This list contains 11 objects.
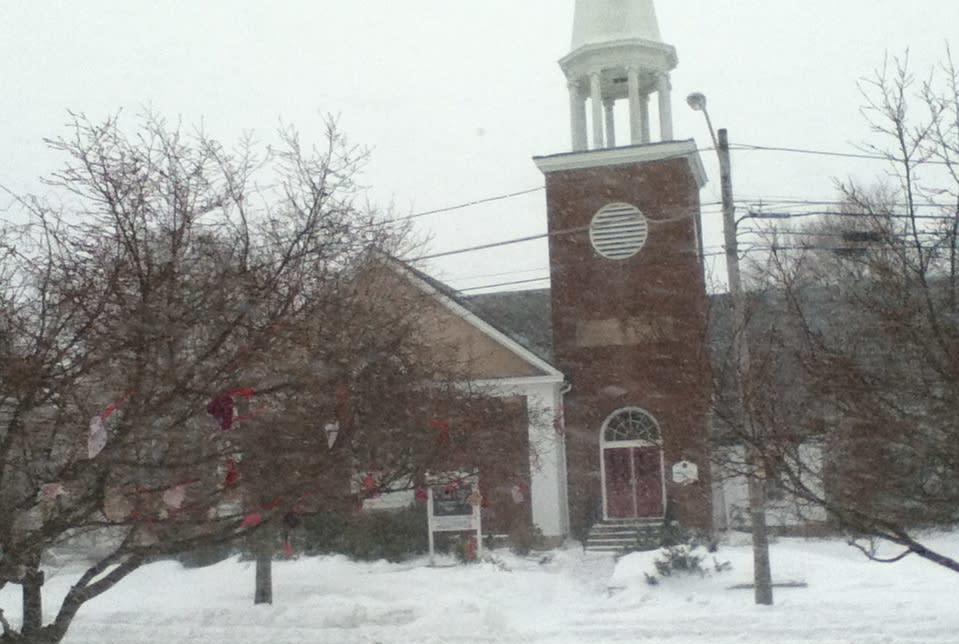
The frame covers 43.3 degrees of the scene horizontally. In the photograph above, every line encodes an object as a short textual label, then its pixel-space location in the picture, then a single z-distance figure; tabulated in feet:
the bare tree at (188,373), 25.48
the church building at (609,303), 88.48
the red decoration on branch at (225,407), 27.04
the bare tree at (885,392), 24.52
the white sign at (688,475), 64.22
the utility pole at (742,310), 53.01
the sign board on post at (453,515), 78.48
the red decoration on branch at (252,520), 30.33
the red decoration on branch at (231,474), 29.45
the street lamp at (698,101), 53.88
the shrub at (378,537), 80.02
